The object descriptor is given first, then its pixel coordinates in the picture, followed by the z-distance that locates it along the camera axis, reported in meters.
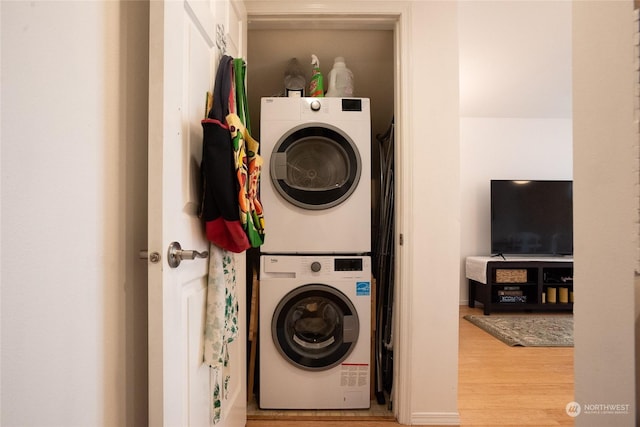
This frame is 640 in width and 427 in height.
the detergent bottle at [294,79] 2.02
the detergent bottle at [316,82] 2.00
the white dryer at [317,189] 1.86
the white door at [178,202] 0.76
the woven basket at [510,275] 3.82
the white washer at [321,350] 1.84
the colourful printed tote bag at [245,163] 1.07
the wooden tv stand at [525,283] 3.82
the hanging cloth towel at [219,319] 1.07
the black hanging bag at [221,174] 1.00
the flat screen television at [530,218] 4.08
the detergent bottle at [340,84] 2.07
